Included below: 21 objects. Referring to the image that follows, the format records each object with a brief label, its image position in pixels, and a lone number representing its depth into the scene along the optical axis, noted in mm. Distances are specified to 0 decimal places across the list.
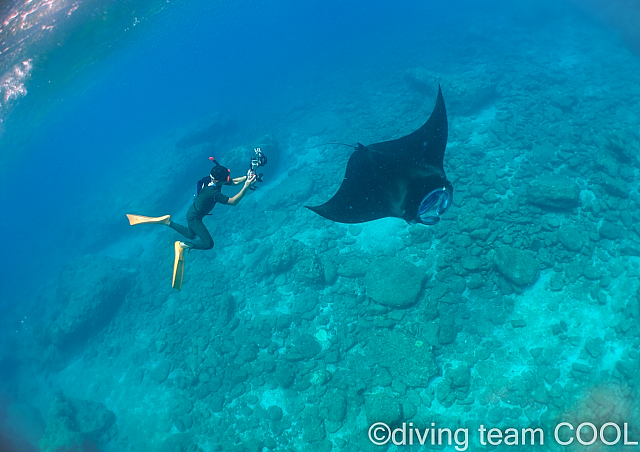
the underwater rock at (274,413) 8484
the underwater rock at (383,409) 7172
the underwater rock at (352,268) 10781
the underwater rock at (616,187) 9617
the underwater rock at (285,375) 8953
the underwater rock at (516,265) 8367
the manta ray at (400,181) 4809
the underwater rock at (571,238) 8719
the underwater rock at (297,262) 11235
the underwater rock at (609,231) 8789
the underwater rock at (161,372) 11445
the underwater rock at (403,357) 7754
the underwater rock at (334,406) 7785
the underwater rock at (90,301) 15211
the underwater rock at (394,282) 9133
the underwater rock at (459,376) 7371
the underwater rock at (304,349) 9375
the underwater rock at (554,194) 9512
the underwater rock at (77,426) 11046
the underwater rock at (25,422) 13073
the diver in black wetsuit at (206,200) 6633
